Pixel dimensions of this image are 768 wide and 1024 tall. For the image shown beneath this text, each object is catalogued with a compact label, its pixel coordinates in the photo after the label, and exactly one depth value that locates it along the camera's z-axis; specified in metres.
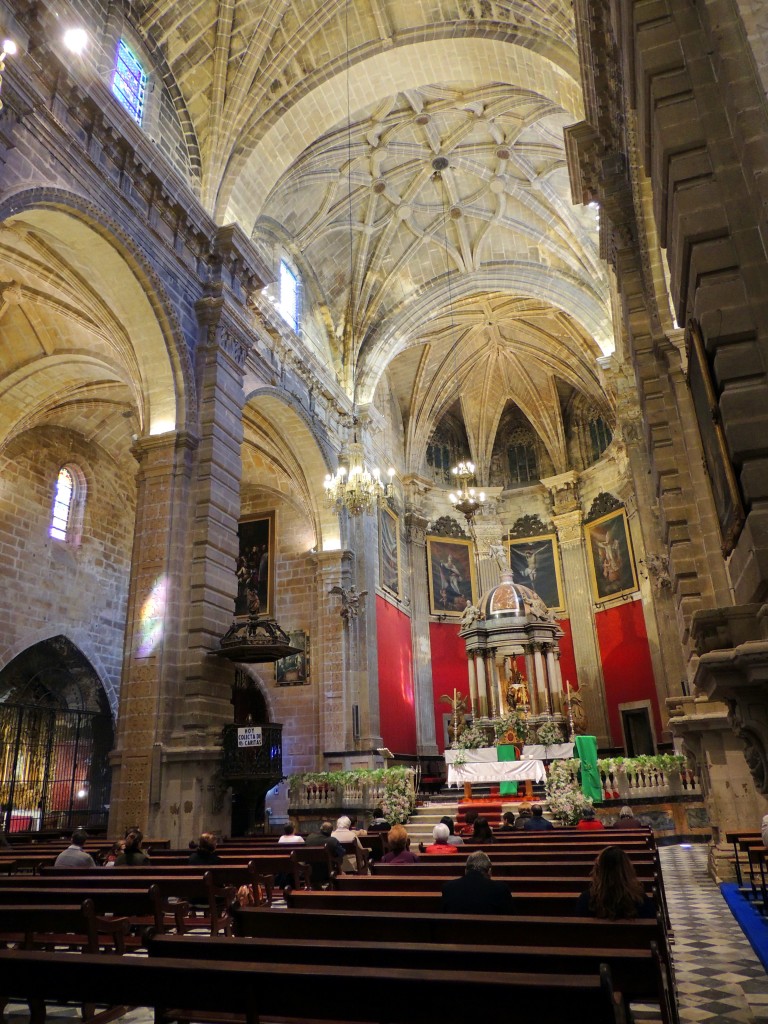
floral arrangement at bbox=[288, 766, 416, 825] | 14.09
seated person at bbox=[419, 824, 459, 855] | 6.62
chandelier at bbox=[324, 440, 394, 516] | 15.16
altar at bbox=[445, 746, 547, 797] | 15.37
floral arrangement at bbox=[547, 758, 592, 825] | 11.72
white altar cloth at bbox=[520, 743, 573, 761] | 16.52
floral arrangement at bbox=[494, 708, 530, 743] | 17.97
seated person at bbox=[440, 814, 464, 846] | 6.88
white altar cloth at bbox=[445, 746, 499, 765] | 16.48
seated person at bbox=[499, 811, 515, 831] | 9.35
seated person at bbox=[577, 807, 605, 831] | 8.45
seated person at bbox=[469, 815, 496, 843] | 6.68
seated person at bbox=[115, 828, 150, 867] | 6.57
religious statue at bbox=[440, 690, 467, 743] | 19.45
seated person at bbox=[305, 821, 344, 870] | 6.84
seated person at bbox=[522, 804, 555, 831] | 8.59
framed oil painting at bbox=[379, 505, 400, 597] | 21.33
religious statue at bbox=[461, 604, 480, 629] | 20.53
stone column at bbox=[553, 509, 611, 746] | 22.85
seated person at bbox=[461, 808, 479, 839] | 10.05
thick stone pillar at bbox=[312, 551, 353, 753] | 17.66
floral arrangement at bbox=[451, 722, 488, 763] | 17.25
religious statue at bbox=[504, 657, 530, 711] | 19.58
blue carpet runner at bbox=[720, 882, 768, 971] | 5.07
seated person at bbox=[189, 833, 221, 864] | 6.29
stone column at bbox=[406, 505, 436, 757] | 22.48
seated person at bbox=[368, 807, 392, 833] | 8.75
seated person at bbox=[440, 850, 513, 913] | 3.45
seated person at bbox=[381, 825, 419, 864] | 5.89
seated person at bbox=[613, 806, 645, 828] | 8.45
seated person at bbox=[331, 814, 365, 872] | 7.60
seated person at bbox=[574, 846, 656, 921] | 3.23
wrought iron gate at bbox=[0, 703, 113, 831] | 15.80
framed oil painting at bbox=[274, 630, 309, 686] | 18.91
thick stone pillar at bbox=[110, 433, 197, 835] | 10.28
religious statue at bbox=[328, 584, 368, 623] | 18.47
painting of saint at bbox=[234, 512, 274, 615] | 20.00
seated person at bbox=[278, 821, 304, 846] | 7.83
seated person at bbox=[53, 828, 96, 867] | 6.14
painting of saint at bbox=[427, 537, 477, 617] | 25.09
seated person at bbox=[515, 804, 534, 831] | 9.60
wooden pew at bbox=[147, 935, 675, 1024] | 2.18
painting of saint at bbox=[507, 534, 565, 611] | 25.41
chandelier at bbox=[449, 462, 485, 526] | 18.46
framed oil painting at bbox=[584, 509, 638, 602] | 23.17
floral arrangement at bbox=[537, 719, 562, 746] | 17.00
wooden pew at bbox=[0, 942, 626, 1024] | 1.79
